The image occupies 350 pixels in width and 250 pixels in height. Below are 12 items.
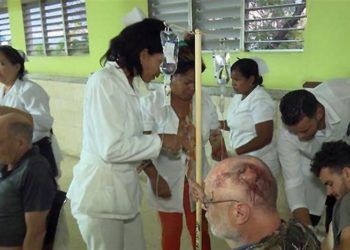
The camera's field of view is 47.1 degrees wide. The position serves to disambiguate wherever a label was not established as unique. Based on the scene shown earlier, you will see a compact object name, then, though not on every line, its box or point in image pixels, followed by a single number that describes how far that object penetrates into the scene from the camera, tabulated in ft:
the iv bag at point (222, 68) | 4.72
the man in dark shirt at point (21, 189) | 4.90
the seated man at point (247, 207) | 3.09
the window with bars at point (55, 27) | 14.70
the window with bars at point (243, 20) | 8.75
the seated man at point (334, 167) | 5.00
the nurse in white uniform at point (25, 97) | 8.41
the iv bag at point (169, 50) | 4.37
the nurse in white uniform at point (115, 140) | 4.67
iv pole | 3.40
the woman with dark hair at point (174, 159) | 6.21
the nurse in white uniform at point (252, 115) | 7.39
